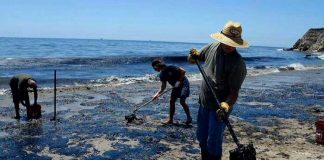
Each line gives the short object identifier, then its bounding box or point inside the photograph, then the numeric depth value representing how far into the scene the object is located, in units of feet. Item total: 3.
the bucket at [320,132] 28.13
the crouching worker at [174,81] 33.63
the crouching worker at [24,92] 35.58
